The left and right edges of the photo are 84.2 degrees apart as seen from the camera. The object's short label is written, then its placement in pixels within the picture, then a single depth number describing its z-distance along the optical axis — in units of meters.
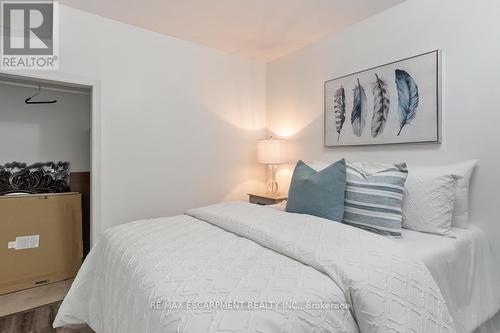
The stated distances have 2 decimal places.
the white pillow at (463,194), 1.77
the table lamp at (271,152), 3.03
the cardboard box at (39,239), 2.45
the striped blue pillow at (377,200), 1.61
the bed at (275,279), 0.85
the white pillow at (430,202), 1.66
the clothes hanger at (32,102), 2.81
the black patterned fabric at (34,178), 2.67
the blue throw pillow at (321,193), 1.74
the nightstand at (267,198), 2.90
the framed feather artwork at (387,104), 1.98
